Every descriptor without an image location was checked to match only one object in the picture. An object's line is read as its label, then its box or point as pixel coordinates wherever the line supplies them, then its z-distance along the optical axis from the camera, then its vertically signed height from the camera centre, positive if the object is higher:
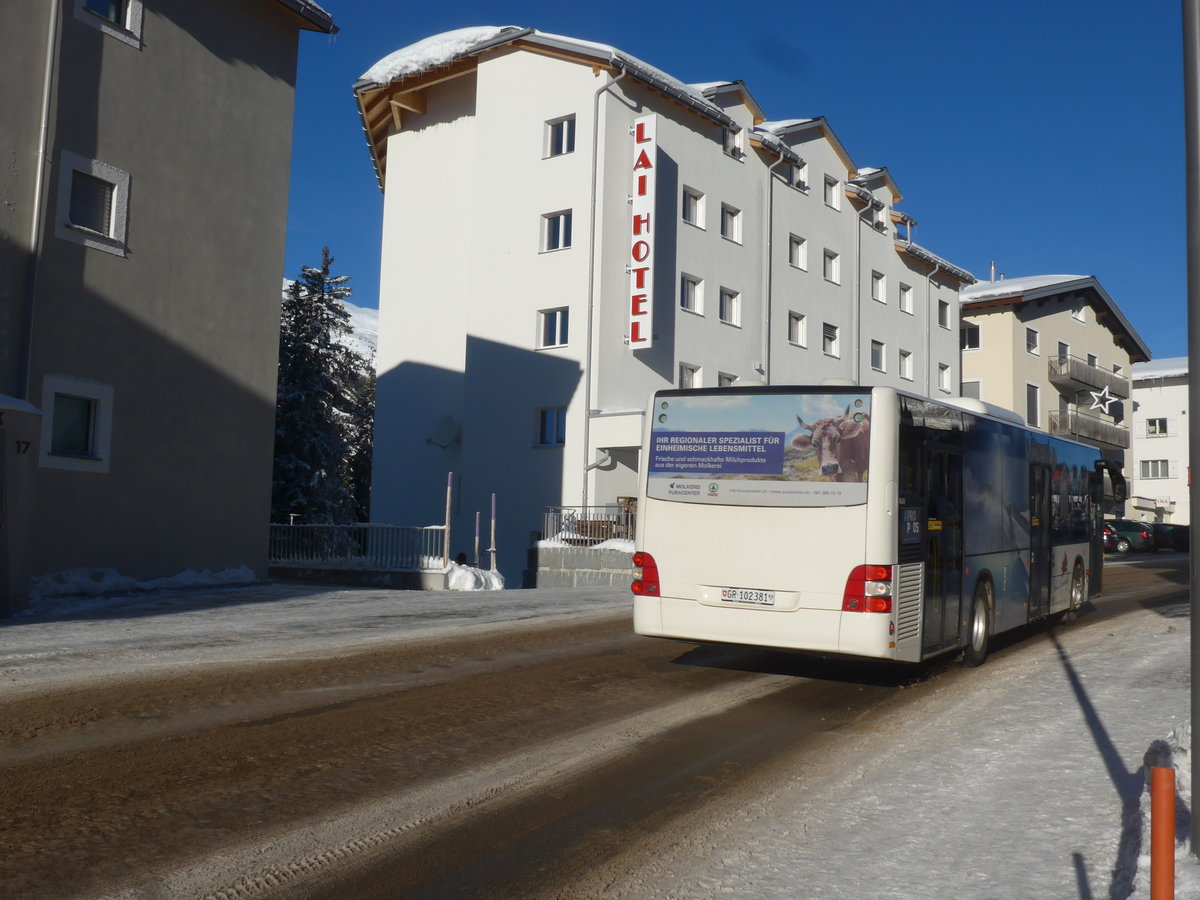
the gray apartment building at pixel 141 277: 16.73 +3.97
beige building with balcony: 54.50 +9.84
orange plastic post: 3.47 -0.87
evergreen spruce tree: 42.25 +4.67
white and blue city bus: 9.66 +0.16
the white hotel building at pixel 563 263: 32.03 +8.49
